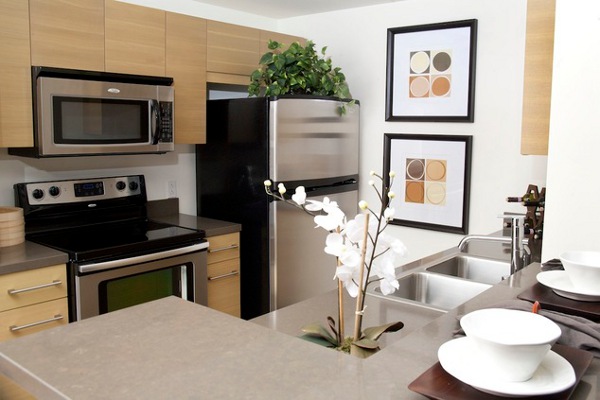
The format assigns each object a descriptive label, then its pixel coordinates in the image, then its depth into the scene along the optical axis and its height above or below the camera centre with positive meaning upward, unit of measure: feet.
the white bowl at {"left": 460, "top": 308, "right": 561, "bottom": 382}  2.62 -0.94
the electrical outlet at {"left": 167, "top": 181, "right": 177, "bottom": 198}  12.05 -0.93
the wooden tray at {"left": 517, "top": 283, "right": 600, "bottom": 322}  3.97 -1.11
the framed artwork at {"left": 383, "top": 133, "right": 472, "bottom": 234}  11.32 -0.62
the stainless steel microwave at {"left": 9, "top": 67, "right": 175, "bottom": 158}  8.79 +0.50
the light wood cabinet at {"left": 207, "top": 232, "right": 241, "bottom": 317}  10.66 -2.40
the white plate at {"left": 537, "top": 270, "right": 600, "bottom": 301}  4.19 -1.04
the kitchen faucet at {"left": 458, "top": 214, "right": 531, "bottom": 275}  7.51 -1.24
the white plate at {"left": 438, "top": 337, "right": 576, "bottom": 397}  2.65 -1.10
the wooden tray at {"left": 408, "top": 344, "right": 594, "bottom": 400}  2.68 -1.14
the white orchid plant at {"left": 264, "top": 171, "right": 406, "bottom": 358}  3.41 -0.62
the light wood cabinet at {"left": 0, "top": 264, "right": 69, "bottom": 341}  7.83 -2.22
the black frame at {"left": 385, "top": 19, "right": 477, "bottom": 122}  11.00 +1.56
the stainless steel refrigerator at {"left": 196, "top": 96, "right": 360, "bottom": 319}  10.84 -0.63
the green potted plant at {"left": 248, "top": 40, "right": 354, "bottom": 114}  11.34 +1.42
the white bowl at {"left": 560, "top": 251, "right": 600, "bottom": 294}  4.17 -0.91
